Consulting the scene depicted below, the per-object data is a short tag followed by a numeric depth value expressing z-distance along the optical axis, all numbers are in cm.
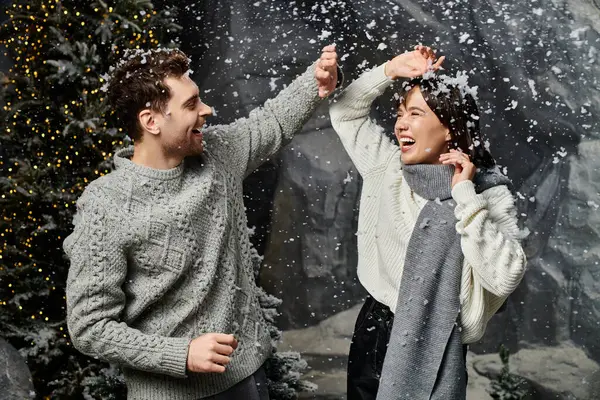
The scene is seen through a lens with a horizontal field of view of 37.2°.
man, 258
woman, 272
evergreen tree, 394
